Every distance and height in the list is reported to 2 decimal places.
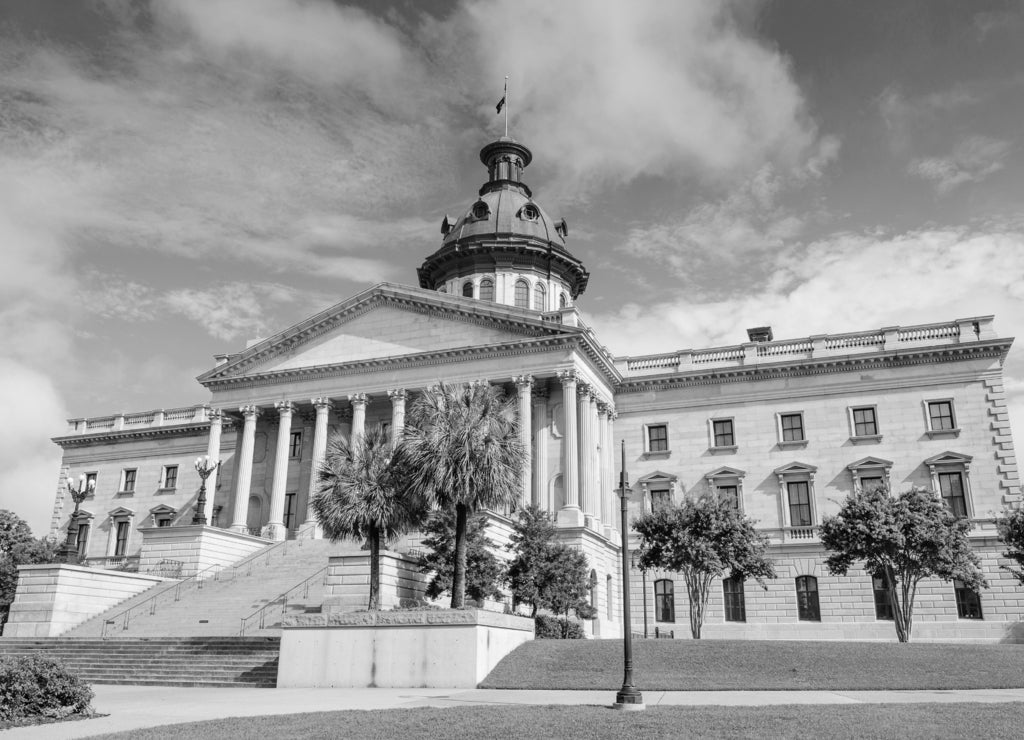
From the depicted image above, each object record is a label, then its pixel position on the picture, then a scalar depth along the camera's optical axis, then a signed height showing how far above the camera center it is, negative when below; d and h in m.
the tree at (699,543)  35.44 +3.31
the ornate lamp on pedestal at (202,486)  42.78 +6.56
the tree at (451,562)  30.97 +2.15
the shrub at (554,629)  32.78 -0.08
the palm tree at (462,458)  25.20 +4.63
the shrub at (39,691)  15.10 -1.16
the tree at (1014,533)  34.44 +3.69
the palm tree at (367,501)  27.55 +3.69
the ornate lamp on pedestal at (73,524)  36.13 +3.82
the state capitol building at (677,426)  43.78 +10.45
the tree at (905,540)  34.03 +3.34
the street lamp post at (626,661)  16.30 -0.62
